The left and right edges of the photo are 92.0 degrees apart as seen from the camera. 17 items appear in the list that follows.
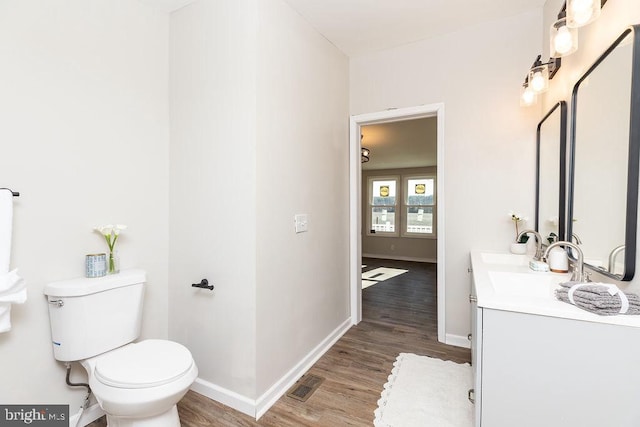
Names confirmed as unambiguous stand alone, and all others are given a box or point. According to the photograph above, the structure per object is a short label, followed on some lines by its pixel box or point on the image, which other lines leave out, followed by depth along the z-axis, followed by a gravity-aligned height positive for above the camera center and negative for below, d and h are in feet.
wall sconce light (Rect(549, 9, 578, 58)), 4.60 +2.57
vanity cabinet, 3.21 -1.83
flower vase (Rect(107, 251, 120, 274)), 5.65 -1.05
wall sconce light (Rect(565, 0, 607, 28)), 3.99 +2.64
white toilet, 4.26 -2.36
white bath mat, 5.58 -3.81
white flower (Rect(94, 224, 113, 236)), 5.56 -0.40
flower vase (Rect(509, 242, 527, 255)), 7.39 -0.97
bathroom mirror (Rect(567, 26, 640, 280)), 3.65 +0.68
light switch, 6.97 -0.34
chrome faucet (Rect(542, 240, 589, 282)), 4.52 -0.92
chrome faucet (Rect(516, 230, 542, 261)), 6.56 -0.83
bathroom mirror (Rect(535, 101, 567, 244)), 5.79 +0.75
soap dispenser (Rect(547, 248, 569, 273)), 5.35 -0.92
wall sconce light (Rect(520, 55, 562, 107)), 6.15 +2.72
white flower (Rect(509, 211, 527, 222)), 7.53 -0.22
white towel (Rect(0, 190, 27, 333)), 4.18 -0.93
